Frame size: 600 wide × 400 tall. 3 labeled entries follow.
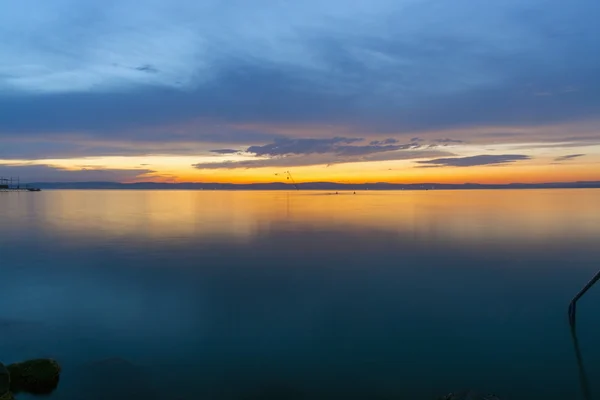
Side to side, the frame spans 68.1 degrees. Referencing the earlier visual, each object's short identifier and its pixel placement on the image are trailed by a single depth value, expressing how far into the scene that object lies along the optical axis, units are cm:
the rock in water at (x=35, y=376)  1012
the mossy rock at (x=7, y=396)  865
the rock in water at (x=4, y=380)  906
